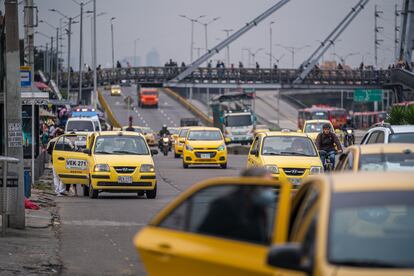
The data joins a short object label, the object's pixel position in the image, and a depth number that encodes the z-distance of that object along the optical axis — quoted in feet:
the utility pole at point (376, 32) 473.67
